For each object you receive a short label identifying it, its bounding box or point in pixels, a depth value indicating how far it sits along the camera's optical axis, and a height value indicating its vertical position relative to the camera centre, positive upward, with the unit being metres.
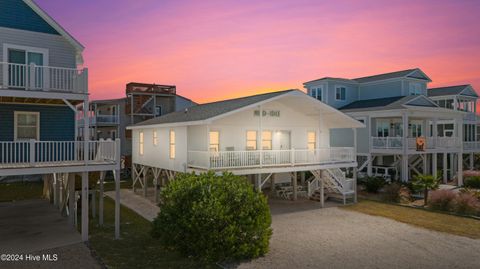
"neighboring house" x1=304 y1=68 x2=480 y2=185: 29.78 +2.05
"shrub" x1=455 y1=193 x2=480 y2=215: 20.09 -3.73
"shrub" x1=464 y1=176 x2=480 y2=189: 28.76 -3.51
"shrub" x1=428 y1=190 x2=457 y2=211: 21.09 -3.63
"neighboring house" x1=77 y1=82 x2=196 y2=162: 43.06 +3.79
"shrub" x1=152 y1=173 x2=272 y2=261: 12.16 -2.80
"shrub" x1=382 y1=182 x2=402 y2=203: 23.92 -3.67
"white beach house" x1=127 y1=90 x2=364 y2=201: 19.86 -0.01
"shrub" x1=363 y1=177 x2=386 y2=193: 26.94 -3.38
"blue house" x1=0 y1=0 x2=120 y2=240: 14.82 +2.10
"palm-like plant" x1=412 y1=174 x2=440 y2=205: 22.86 -2.87
